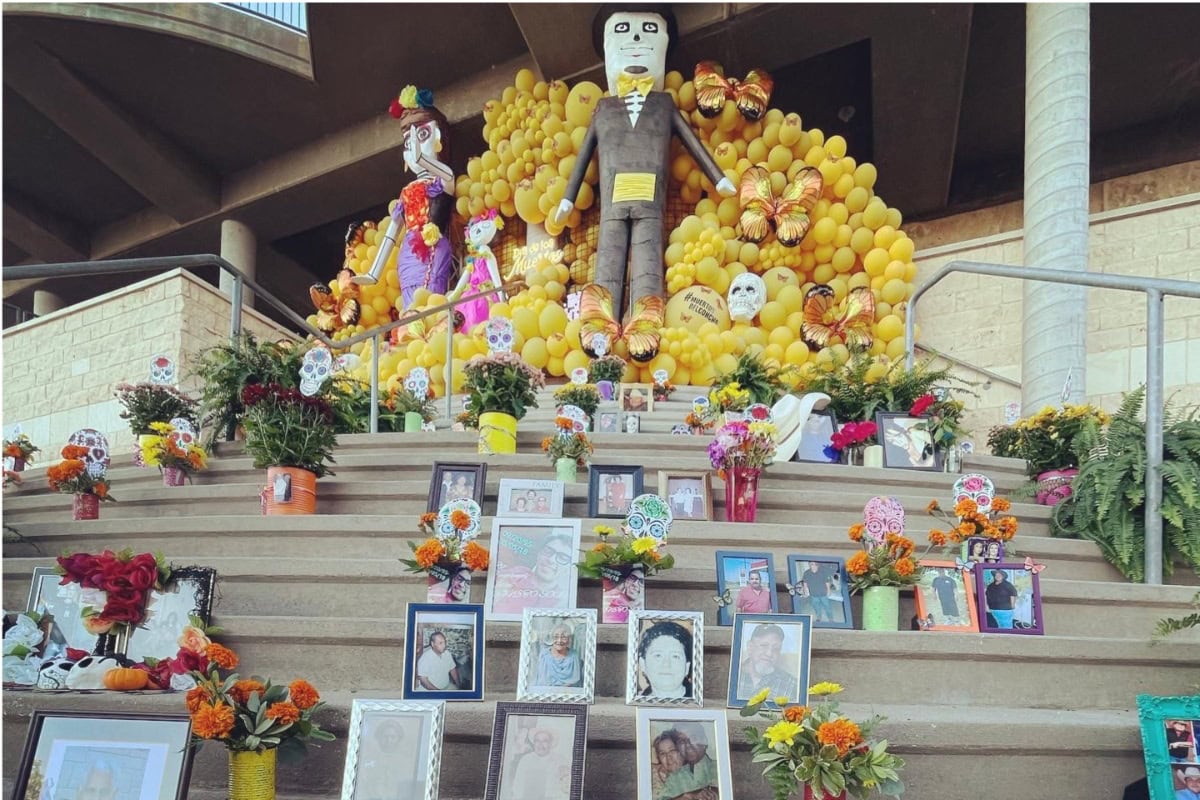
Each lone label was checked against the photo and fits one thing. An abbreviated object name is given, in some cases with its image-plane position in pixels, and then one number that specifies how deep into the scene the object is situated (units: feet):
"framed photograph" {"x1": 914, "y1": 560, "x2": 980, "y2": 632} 10.85
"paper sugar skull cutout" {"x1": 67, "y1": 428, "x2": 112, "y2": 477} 14.83
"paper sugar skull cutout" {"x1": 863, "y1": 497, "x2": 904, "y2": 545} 11.43
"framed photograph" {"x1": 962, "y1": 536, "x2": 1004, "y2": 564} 11.66
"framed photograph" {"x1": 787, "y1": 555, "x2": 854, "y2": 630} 10.90
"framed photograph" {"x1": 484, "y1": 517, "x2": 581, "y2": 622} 10.93
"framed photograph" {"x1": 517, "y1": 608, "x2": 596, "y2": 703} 9.45
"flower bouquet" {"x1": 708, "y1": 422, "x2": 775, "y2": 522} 13.58
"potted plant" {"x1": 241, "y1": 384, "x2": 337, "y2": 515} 13.93
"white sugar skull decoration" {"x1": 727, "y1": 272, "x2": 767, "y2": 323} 29.81
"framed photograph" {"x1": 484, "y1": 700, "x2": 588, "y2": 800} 8.09
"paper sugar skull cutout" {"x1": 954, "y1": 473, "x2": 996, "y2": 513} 12.41
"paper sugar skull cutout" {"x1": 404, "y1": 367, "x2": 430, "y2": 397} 20.89
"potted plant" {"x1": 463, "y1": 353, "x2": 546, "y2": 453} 16.24
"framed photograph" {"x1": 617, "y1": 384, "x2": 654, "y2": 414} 23.25
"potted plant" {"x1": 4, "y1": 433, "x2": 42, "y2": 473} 19.98
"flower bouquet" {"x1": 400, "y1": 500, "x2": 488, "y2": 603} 10.71
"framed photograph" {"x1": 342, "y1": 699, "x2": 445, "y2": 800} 8.14
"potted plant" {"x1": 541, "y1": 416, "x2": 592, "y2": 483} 14.82
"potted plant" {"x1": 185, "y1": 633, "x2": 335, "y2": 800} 8.01
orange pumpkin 9.46
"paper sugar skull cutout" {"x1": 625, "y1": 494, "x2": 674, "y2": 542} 11.09
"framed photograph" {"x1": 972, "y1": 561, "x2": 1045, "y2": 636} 10.80
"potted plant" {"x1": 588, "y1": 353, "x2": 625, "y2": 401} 25.81
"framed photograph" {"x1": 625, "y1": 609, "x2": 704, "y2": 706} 9.50
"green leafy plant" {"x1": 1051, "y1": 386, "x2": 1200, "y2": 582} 12.19
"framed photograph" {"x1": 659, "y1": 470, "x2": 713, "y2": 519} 13.93
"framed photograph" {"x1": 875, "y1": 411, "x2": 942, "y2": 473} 16.75
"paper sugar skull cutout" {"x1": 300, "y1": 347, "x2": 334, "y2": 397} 15.42
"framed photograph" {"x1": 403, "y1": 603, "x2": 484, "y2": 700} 9.46
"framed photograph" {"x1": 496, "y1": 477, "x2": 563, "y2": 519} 13.17
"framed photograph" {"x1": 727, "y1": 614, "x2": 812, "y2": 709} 9.46
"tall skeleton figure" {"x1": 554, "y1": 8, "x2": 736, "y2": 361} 30.63
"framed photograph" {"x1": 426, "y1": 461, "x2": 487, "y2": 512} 13.70
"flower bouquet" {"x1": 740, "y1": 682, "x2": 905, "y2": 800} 7.64
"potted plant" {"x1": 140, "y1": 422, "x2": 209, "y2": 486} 15.71
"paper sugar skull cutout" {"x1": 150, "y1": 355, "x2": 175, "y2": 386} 18.71
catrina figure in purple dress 36.01
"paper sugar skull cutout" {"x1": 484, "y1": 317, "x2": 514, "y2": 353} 17.49
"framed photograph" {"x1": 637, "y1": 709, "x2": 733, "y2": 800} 8.05
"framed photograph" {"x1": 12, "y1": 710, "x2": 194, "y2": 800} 7.70
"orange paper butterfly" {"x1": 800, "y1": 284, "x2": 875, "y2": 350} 29.96
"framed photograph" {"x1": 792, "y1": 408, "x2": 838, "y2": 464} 17.29
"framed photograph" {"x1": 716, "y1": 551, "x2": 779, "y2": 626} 10.90
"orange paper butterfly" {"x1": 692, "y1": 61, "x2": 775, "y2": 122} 31.94
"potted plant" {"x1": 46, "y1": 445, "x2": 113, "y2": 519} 14.51
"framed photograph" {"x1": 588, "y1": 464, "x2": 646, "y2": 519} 13.69
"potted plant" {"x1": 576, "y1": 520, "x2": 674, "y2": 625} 10.66
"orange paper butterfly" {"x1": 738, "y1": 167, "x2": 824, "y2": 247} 31.09
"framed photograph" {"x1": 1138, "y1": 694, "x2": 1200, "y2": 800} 8.47
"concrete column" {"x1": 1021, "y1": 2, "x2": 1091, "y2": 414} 22.94
